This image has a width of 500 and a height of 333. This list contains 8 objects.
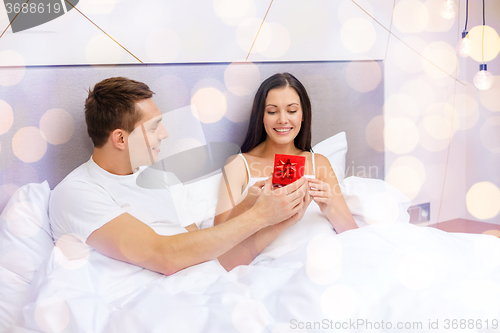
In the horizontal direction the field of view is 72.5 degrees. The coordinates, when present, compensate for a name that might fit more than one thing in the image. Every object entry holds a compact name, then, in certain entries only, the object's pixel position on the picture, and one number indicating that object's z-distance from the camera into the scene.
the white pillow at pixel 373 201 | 1.54
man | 1.02
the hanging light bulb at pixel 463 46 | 2.04
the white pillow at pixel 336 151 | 1.81
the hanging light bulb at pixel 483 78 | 2.13
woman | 1.38
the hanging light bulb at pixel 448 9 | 2.07
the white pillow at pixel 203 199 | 1.44
